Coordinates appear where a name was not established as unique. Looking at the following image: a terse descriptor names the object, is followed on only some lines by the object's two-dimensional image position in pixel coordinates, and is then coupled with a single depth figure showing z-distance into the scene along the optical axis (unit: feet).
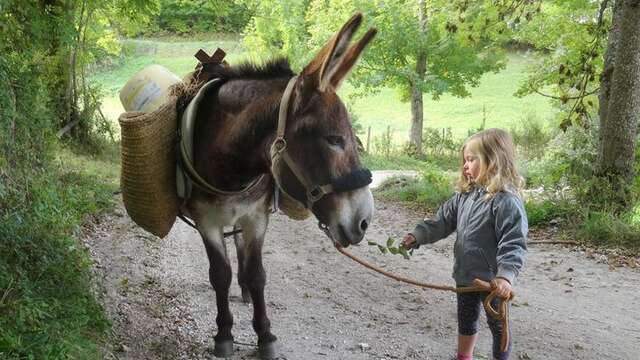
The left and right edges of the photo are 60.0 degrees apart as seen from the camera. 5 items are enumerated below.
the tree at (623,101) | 23.97
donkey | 8.29
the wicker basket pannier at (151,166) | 10.52
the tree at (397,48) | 63.05
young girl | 9.21
